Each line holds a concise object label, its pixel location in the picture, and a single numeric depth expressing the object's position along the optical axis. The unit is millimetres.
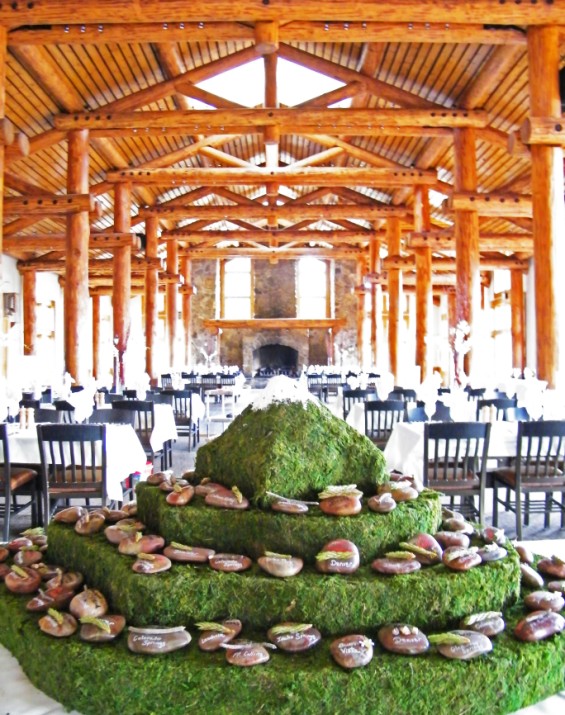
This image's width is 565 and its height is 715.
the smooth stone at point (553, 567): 1782
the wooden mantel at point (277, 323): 22594
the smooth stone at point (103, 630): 1405
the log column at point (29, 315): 17062
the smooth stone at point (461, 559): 1531
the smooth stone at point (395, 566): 1507
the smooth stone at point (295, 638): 1369
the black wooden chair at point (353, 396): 7718
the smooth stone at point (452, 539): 1666
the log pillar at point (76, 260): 9711
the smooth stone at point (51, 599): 1575
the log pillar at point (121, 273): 12273
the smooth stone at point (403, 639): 1357
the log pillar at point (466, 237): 9688
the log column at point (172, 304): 17547
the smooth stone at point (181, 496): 1701
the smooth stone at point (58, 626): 1443
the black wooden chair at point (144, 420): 6152
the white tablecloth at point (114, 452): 4438
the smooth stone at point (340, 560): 1493
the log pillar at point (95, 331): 21203
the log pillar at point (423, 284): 12758
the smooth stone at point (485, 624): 1442
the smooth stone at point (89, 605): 1490
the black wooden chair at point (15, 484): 4043
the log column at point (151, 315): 14956
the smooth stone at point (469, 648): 1343
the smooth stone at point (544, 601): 1566
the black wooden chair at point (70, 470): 4059
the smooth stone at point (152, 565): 1493
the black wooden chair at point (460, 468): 4082
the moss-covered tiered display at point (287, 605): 1299
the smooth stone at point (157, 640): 1355
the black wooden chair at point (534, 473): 4172
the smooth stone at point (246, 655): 1314
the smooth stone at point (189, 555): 1562
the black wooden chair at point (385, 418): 5773
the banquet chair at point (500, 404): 5738
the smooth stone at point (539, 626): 1438
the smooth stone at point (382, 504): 1648
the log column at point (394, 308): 15312
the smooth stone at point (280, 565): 1483
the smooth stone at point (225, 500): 1642
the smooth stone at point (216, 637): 1372
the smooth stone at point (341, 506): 1602
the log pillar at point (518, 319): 17219
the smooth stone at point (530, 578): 1691
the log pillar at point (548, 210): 6863
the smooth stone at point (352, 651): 1311
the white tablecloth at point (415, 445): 4727
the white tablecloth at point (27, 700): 1372
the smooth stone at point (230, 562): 1512
